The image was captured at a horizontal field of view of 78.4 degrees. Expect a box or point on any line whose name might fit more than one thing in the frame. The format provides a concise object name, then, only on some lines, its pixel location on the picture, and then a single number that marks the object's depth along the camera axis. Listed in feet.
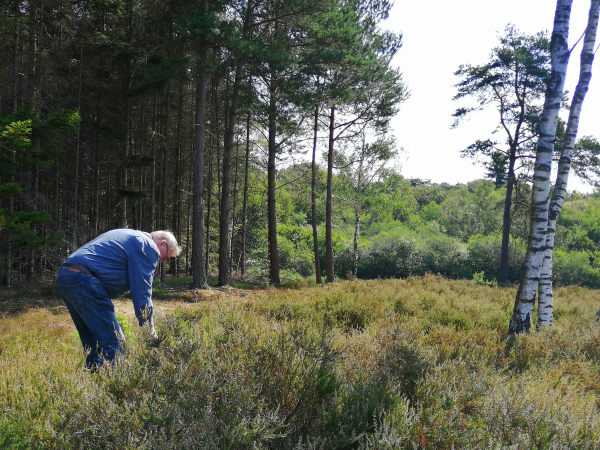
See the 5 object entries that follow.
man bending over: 10.38
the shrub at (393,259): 85.30
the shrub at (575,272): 75.31
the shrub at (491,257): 79.25
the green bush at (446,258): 85.40
